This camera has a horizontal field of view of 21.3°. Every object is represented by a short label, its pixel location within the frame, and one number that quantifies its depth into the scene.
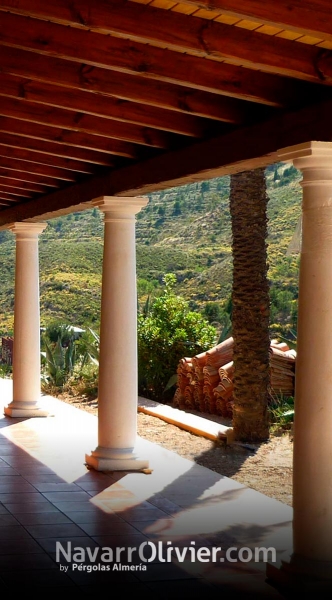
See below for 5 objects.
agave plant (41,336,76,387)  17.92
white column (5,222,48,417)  13.30
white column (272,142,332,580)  5.85
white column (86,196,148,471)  9.45
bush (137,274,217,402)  16.38
